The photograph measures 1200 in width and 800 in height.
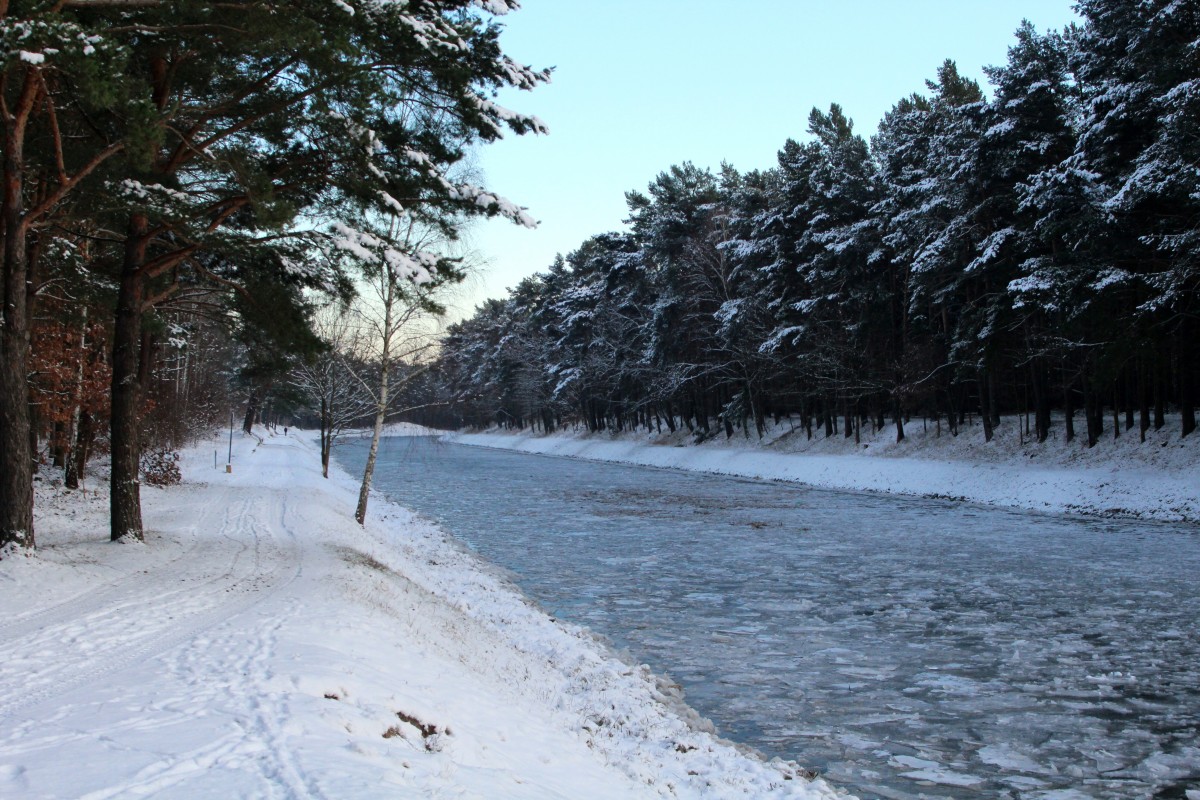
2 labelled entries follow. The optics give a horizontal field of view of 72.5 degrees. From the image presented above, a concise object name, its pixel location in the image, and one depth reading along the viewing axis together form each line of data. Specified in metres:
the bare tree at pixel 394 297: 11.65
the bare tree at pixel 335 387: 25.84
